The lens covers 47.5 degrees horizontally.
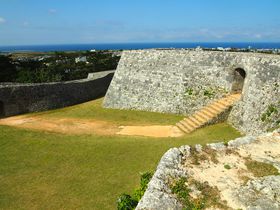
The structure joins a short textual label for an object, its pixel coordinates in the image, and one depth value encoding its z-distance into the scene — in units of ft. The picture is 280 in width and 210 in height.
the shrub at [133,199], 24.31
